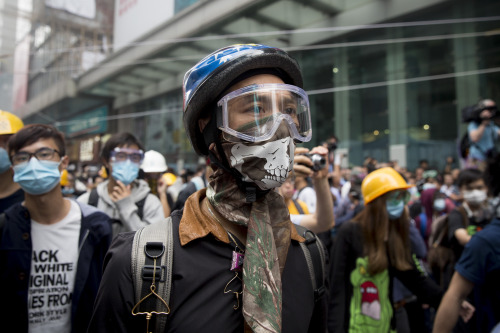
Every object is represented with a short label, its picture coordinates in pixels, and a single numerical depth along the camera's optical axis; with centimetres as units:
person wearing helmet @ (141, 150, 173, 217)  485
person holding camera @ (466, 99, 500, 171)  406
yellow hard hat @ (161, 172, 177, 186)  684
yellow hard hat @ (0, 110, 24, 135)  317
